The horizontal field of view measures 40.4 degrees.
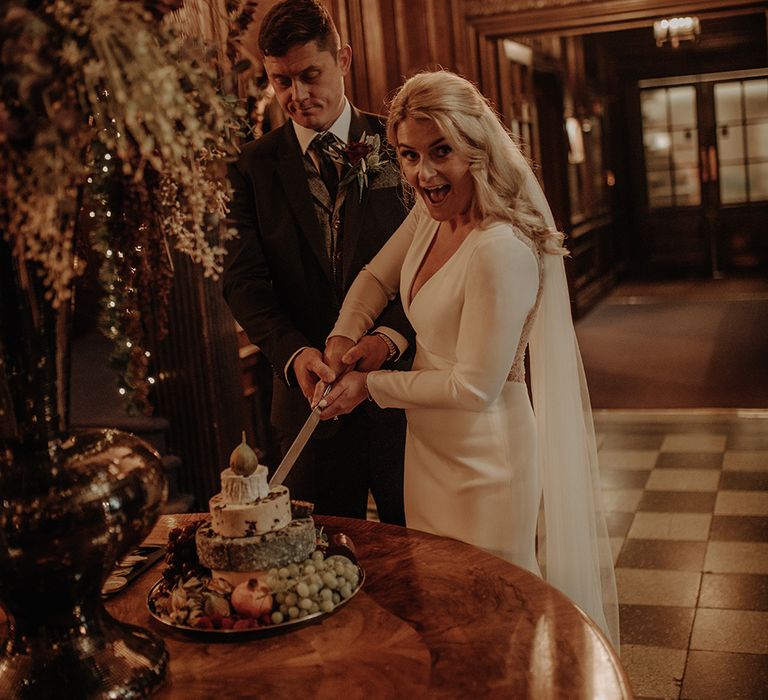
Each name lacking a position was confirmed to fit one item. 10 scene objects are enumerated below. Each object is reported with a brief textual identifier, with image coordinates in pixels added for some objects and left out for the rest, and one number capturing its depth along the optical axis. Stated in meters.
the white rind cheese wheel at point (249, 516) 1.63
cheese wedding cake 1.64
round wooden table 1.43
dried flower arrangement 1.18
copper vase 1.38
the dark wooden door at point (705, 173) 13.08
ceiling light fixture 10.30
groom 2.83
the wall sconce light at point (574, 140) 10.80
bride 2.17
